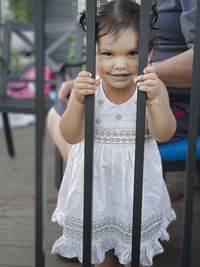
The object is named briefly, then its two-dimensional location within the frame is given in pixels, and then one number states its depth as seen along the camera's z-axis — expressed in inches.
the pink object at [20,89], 193.6
